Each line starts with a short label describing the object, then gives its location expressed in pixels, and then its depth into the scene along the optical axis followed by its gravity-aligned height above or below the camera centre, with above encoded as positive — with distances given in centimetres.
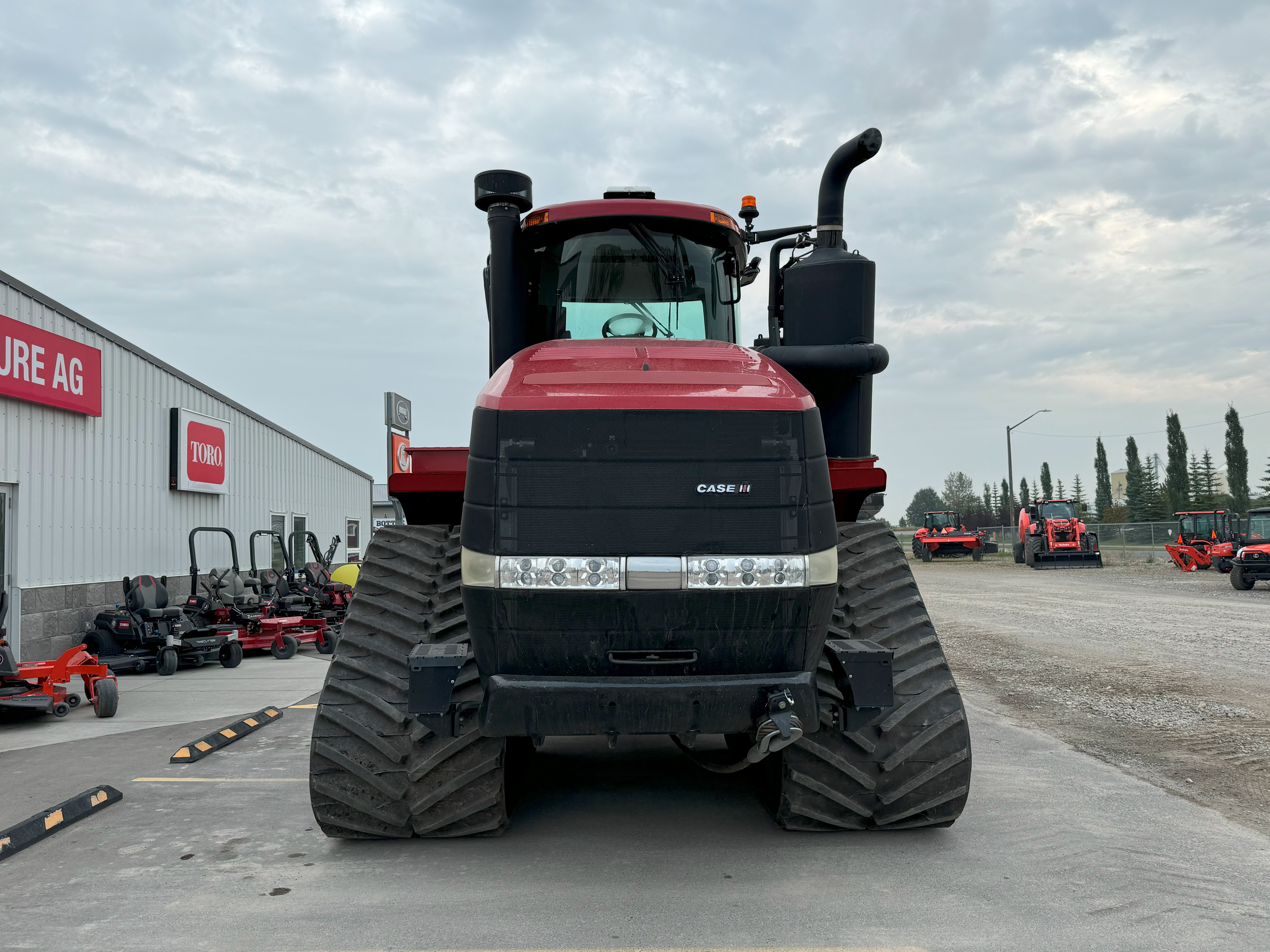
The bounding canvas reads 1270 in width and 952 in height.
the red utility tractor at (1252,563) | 2327 -113
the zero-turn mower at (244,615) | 1365 -97
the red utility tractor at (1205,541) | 2973 -76
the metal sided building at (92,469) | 1116 +115
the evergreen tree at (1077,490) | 12775 +422
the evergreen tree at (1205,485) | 7519 +274
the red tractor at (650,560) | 364 -10
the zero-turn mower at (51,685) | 838 -118
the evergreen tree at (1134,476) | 8875 +402
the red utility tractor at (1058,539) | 3528 -63
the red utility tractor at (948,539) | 4416 -62
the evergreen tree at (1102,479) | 9556 +417
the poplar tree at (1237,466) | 6850 +361
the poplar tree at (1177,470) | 7419 +377
